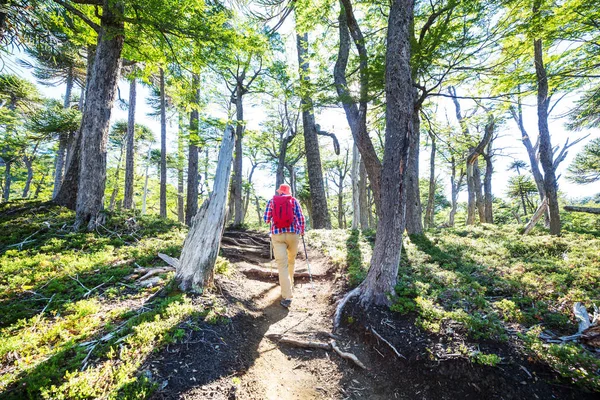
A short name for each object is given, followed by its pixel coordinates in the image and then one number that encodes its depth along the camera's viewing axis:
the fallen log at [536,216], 8.87
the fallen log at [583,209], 6.31
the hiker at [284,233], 5.00
